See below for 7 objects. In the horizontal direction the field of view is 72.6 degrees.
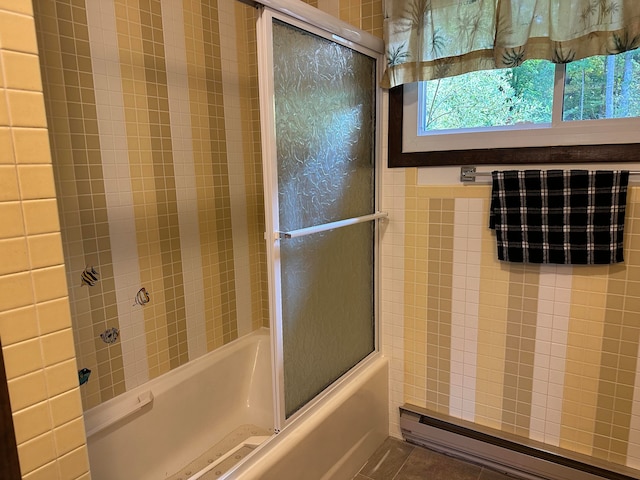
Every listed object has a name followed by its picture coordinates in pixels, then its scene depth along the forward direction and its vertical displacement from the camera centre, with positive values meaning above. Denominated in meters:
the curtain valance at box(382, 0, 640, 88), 1.46 +0.49
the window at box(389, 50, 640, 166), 1.58 +0.21
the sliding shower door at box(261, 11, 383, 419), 1.48 -0.11
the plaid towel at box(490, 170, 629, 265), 1.57 -0.19
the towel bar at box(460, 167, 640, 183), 1.82 -0.03
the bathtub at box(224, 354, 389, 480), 1.52 -1.03
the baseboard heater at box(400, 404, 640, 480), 1.73 -1.20
